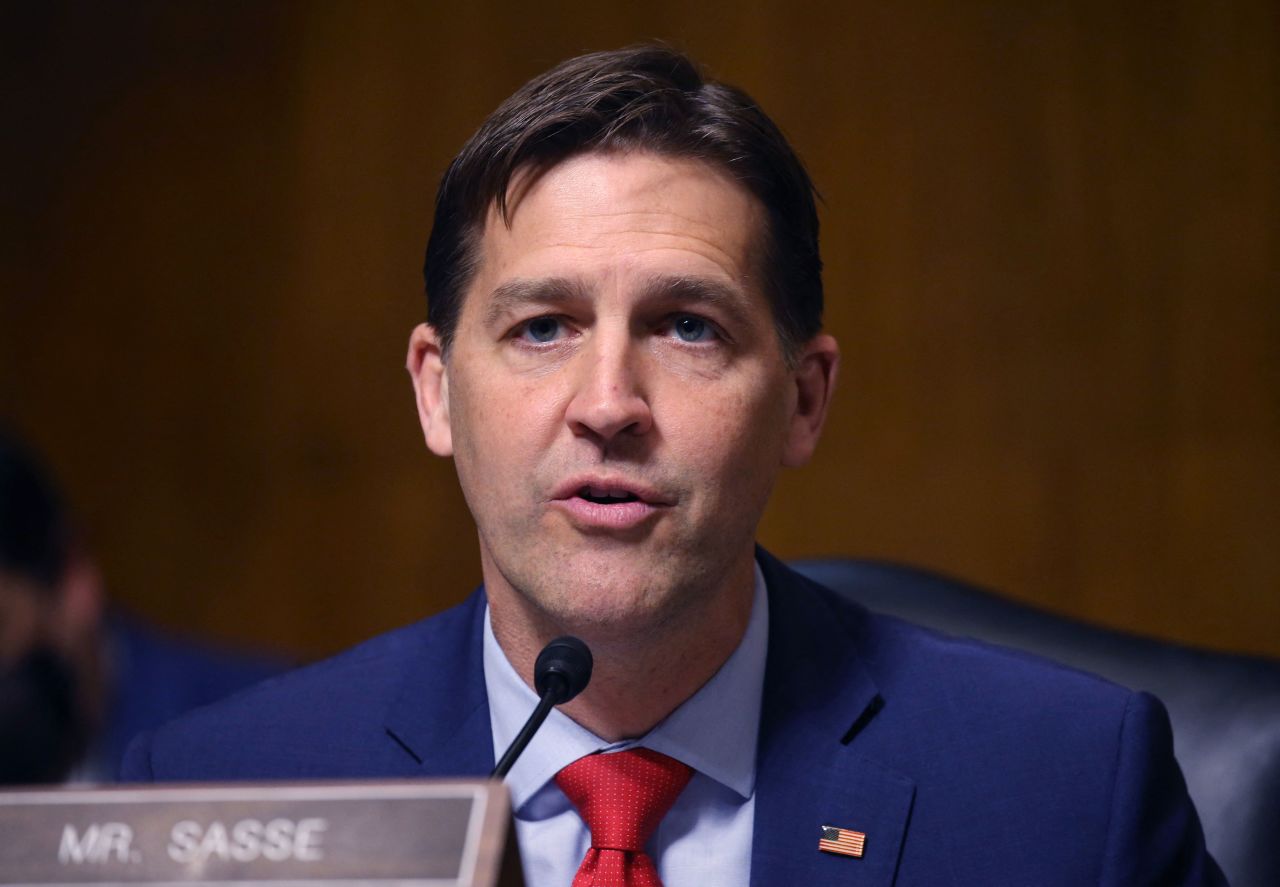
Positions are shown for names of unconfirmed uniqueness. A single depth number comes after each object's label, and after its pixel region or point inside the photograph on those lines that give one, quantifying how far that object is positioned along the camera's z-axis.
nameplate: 2.52
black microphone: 2.64
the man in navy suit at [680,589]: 2.73
